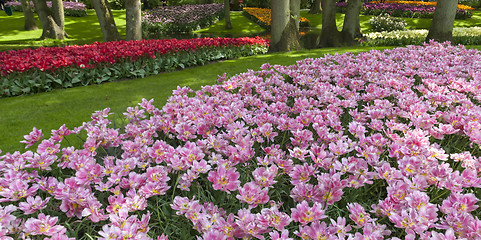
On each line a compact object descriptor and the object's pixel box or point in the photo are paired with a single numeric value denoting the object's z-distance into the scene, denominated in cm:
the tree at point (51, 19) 1692
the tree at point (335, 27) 1404
